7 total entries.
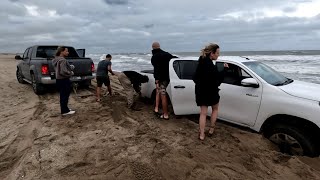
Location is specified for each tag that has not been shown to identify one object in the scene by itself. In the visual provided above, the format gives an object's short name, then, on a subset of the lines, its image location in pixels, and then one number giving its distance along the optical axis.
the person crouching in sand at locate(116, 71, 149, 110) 4.96
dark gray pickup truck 6.13
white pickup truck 3.12
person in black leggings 4.46
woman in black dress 3.27
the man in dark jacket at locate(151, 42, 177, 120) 4.29
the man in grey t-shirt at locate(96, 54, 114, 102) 5.52
